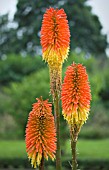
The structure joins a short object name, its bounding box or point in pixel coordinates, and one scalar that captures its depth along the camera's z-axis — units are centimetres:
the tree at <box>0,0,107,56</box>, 4659
